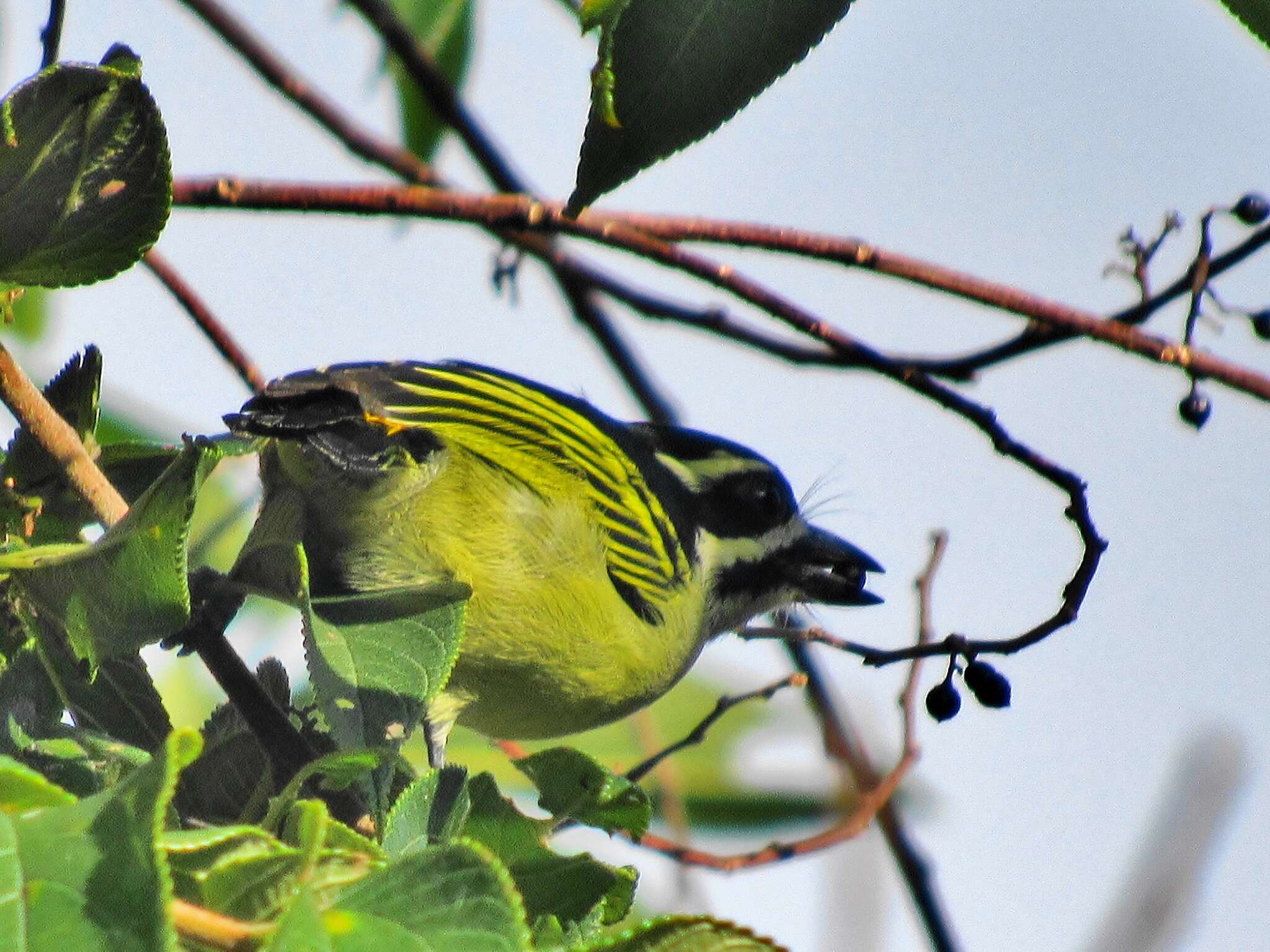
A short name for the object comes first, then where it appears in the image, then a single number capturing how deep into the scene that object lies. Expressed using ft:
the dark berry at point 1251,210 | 19.83
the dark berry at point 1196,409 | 18.38
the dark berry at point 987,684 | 17.16
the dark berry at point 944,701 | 17.58
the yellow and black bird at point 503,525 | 18.34
